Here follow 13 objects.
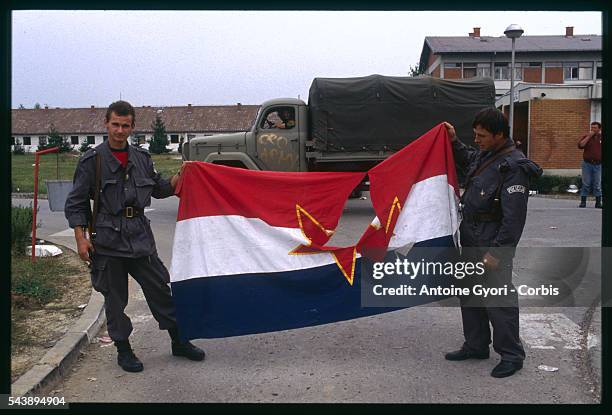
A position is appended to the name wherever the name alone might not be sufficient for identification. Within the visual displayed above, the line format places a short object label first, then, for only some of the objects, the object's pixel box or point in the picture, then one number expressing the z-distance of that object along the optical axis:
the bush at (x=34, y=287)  6.39
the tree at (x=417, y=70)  53.74
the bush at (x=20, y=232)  8.47
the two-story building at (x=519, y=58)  48.16
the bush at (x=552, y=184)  20.25
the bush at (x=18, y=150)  56.78
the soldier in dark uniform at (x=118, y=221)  4.45
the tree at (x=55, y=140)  49.84
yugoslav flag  4.75
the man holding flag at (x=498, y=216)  4.20
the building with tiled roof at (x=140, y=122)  69.31
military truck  13.97
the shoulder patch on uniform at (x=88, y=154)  4.44
